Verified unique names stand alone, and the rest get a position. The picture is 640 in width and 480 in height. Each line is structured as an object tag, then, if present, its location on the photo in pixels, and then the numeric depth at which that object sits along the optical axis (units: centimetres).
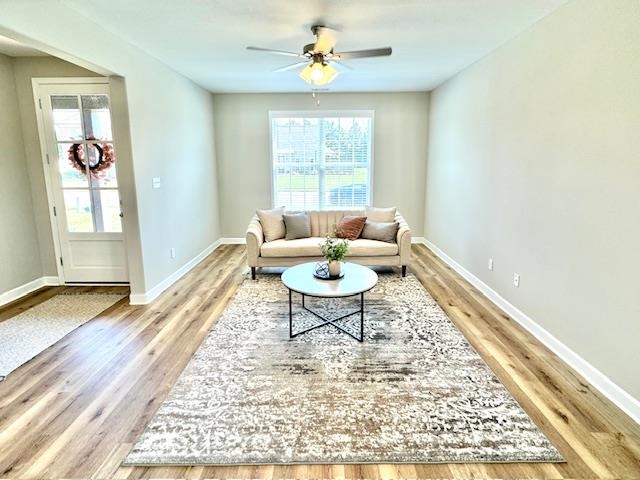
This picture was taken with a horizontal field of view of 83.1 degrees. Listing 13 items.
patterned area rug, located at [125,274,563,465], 183
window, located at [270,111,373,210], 636
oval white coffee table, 293
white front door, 407
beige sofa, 455
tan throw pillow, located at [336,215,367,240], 484
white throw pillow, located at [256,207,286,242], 484
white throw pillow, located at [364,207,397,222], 502
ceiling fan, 306
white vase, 322
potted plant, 321
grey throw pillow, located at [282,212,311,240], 488
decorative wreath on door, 412
